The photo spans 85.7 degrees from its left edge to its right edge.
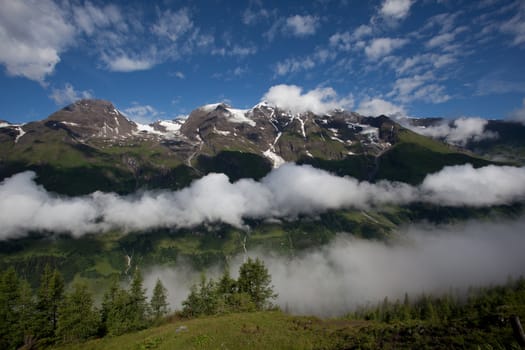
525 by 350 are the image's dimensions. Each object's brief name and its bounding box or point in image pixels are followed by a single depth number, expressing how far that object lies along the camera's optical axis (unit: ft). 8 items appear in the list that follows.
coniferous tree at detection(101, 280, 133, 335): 191.11
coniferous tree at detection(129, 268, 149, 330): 209.87
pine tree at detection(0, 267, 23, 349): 171.53
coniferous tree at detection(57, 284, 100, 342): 178.91
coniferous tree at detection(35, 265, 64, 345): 185.90
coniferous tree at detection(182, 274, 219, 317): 222.48
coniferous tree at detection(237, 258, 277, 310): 222.89
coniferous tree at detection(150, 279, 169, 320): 247.09
